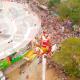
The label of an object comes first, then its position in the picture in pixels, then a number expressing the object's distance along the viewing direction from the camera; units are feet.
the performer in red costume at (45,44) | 77.00
